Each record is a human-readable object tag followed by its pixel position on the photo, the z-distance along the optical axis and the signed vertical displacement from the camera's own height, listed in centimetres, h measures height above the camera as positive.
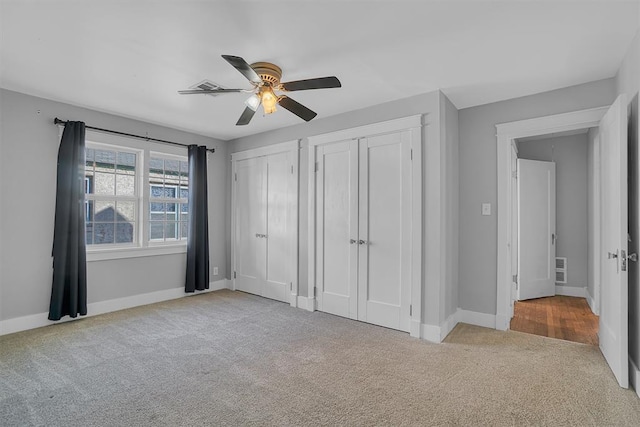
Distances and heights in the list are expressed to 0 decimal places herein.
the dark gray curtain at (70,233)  352 -21
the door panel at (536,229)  477 -20
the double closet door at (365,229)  345 -16
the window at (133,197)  404 +23
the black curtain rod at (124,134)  356 +103
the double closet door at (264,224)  453 -15
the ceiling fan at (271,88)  231 +94
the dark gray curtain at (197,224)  478 -14
